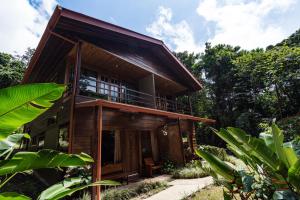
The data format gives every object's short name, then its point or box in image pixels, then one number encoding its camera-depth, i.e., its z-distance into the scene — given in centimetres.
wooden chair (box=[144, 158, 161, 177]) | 924
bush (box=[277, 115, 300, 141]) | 1205
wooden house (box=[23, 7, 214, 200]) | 709
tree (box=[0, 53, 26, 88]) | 2072
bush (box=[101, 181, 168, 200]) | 614
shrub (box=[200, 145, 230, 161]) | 1243
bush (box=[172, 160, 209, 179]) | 865
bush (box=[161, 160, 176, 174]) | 975
